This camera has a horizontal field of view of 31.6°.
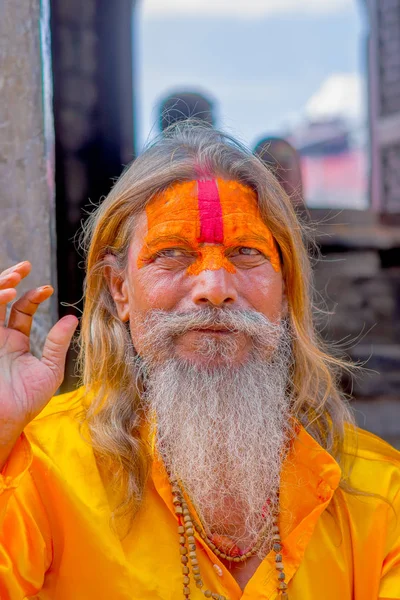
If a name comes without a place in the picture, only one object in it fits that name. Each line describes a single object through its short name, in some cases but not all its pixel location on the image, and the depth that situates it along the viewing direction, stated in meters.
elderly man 1.88
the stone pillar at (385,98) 6.83
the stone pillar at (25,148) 2.51
